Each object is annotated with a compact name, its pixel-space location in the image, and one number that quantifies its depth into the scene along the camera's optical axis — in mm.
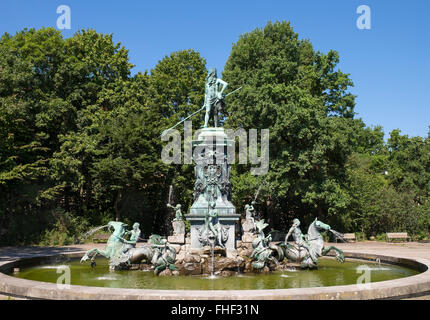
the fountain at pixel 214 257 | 10969
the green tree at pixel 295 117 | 26406
